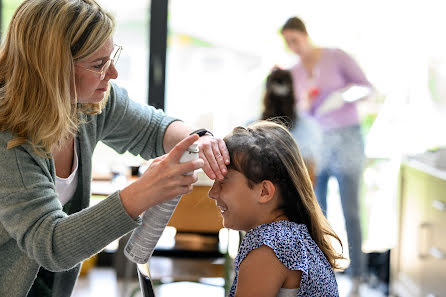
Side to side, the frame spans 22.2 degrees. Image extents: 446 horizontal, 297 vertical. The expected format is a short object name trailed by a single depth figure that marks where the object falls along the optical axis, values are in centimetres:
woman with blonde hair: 212
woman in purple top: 486
